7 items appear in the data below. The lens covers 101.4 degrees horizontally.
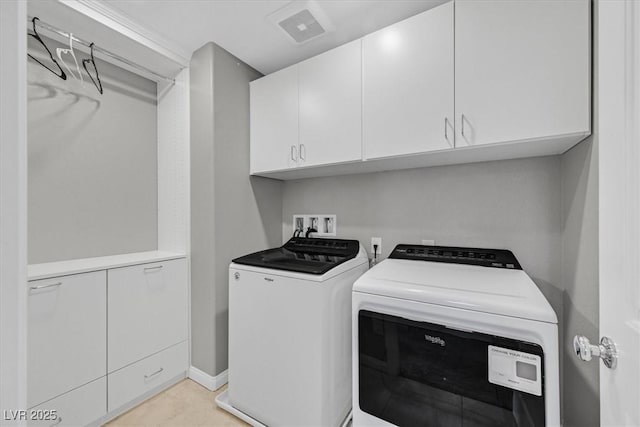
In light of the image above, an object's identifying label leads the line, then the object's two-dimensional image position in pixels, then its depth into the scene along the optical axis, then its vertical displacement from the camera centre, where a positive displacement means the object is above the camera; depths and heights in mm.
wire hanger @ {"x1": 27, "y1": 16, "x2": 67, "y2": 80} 1411 +946
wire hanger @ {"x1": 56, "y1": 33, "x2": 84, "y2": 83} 1494 +917
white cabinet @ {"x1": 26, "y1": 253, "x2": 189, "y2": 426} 1298 -723
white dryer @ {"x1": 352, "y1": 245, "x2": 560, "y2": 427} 895 -539
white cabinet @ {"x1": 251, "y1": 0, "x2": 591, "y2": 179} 1088 +618
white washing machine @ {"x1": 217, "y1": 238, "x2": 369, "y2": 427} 1348 -717
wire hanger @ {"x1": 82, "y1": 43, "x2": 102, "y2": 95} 1625 +925
